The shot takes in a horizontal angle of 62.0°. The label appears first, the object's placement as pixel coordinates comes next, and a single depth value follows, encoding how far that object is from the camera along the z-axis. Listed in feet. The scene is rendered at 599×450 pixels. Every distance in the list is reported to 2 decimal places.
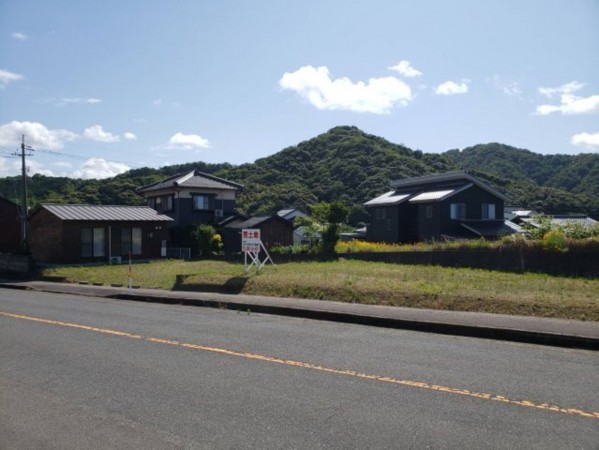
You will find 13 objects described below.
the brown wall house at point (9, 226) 118.62
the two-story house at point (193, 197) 128.36
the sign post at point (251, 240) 58.85
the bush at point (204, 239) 103.96
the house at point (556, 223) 66.46
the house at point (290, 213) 184.44
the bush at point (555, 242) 55.57
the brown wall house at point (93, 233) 93.66
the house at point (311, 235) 88.24
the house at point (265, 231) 110.83
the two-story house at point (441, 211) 114.73
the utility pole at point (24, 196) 94.01
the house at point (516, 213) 152.55
